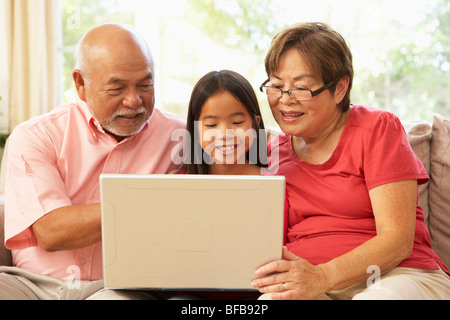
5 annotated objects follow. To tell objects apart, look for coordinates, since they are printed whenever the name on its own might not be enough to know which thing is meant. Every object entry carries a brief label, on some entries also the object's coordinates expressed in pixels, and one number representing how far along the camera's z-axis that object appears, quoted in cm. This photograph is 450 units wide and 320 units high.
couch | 193
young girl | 161
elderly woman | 141
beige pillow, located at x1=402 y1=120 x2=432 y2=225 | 197
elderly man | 157
